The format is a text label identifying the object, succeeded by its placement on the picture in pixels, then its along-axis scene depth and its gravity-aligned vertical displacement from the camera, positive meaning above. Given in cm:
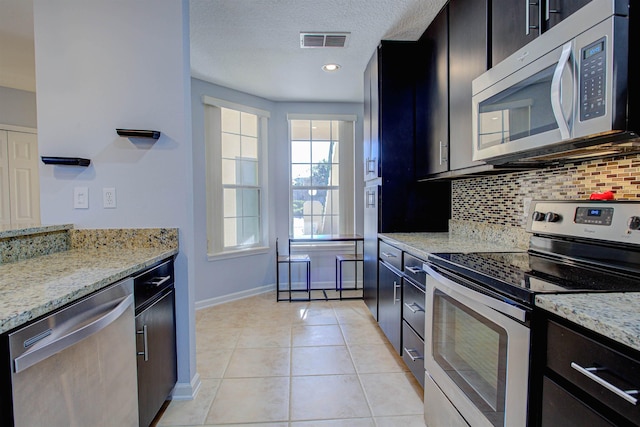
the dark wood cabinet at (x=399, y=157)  258 +38
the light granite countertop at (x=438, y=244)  176 -27
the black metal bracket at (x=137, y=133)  175 +40
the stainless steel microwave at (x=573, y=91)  93 +39
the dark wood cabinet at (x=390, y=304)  219 -79
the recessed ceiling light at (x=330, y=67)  309 +137
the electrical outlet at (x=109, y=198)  183 +3
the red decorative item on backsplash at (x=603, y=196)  127 +2
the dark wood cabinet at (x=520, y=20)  117 +77
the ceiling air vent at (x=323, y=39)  249 +134
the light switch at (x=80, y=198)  182 +3
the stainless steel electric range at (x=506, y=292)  98 -34
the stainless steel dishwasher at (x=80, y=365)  82 -52
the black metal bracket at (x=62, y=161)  174 +24
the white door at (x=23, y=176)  358 +32
